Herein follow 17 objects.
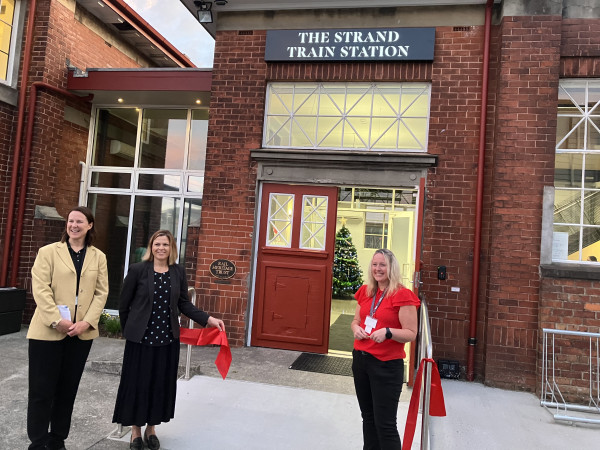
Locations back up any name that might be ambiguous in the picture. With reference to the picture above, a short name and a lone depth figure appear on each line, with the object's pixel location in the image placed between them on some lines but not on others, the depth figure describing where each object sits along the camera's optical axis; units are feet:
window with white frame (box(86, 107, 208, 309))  26.02
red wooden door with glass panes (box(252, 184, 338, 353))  20.71
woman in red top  9.51
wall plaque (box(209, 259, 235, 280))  21.20
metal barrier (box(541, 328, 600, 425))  15.88
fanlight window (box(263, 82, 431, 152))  20.40
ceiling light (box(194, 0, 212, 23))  21.58
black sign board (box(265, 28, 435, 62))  19.84
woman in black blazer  10.93
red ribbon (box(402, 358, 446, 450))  10.41
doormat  18.44
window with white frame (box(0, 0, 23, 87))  24.18
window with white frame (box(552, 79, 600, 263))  18.21
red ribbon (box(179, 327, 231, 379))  12.02
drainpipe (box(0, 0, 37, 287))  23.84
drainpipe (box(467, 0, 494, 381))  18.37
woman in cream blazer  10.10
